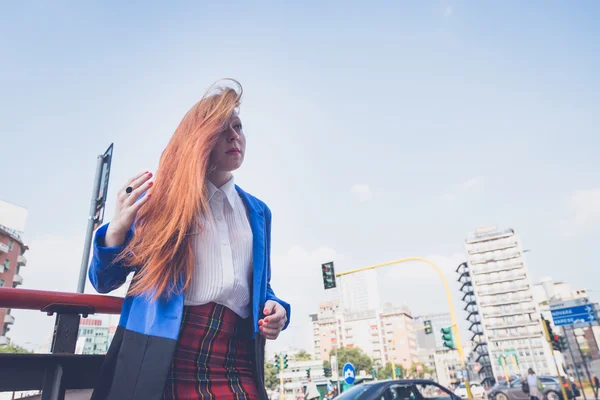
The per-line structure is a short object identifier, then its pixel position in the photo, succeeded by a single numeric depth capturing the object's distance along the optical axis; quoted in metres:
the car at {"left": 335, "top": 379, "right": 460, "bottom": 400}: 6.09
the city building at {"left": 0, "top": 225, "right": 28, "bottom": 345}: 43.34
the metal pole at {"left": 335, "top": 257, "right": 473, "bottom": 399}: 13.46
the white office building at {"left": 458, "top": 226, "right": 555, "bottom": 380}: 76.69
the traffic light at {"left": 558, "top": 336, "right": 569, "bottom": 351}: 15.78
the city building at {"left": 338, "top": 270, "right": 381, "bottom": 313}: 157.00
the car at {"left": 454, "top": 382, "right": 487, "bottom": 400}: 45.70
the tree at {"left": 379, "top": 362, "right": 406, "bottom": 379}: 72.88
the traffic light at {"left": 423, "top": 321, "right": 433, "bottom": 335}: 22.12
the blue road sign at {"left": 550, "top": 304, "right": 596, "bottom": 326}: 12.88
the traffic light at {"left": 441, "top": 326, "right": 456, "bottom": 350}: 14.74
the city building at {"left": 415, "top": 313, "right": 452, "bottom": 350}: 141.62
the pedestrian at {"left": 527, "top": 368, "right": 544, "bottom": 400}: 15.03
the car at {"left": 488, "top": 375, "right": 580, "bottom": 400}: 17.00
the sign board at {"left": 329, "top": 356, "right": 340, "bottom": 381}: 19.97
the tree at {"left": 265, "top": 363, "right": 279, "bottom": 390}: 65.25
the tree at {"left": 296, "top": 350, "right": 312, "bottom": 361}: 86.49
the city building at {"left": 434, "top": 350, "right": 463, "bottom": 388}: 95.34
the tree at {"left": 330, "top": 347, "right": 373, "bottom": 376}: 66.00
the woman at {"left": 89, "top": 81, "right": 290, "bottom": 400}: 1.07
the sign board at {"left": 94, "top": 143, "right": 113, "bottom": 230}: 5.16
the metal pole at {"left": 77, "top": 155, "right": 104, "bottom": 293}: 4.11
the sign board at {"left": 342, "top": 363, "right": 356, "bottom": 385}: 12.34
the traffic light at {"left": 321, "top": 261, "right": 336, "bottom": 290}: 13.84
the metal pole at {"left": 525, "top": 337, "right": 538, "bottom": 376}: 75.34
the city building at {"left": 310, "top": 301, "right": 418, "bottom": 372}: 112.12
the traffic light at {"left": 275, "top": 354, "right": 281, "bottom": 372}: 23.48
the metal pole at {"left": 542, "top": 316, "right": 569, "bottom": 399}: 13.98
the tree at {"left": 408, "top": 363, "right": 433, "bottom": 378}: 91.82
